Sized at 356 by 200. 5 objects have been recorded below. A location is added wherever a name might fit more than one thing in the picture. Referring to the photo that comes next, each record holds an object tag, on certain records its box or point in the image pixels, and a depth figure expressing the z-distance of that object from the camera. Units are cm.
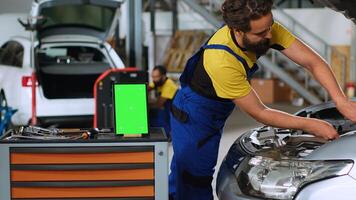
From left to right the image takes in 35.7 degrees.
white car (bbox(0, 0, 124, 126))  612
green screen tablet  241
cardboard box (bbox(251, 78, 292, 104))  1168
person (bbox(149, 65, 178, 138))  632
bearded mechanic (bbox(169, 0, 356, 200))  235
